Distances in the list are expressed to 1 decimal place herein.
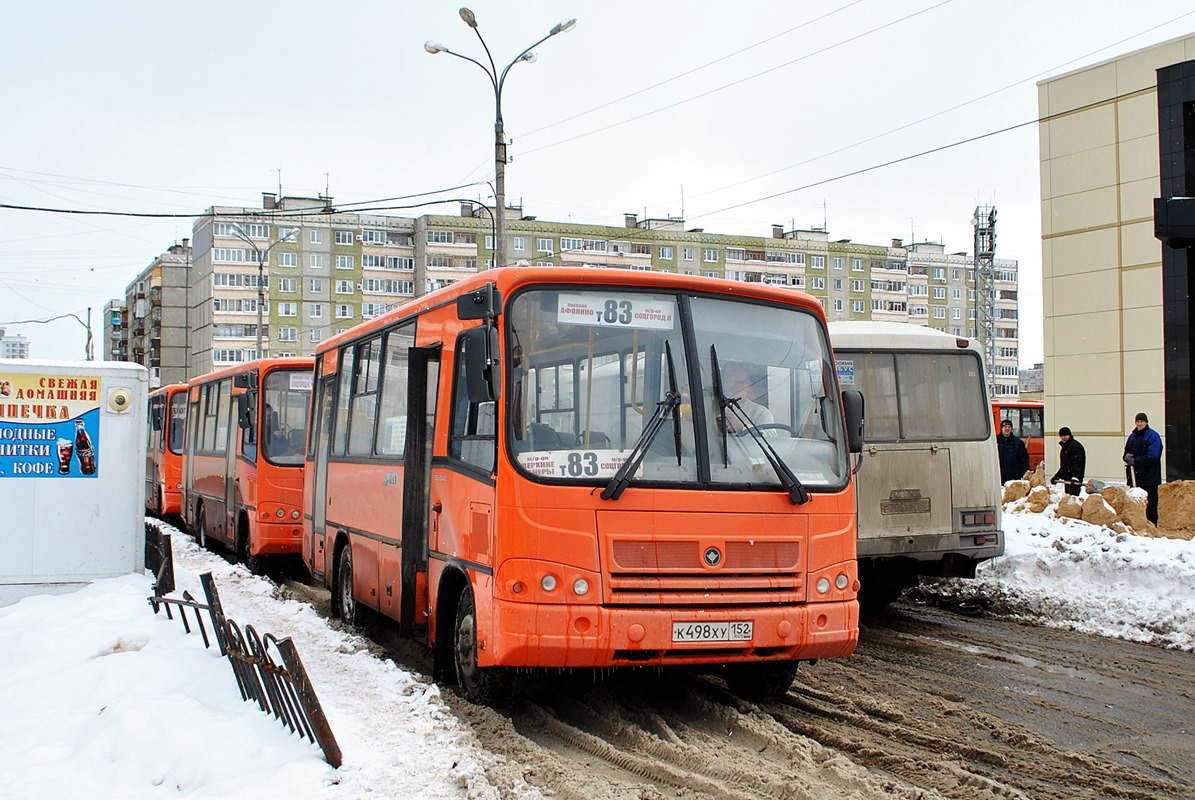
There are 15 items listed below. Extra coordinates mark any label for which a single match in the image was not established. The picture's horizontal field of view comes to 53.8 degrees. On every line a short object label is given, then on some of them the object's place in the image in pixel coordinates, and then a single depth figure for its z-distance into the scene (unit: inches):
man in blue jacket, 647.8
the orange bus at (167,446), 938.1
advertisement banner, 408.2
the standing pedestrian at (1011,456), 861.2
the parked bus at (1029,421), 1737.2
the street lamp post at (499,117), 826.8
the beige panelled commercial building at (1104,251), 1194.6
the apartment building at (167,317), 4131.4
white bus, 457.1
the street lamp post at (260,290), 1602.7
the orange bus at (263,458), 606.9
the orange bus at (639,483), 262.8
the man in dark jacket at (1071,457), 749.3
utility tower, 1959.9
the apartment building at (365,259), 3267.7
